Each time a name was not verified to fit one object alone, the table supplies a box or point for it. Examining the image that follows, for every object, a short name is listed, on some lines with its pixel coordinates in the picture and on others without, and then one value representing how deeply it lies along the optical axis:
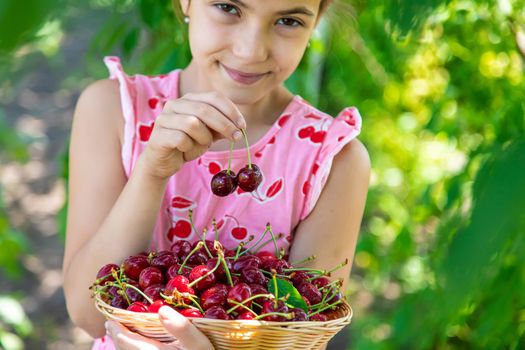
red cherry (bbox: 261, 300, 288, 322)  0.89
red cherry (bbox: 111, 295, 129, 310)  0.93
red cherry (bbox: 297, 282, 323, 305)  0.95
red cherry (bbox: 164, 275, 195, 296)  0.90
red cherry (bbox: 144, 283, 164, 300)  0.92
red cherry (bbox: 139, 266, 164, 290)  0.93
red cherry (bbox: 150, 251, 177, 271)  0.96
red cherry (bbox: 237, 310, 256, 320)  0.89
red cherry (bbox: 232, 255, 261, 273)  0.96
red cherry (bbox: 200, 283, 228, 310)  0.90
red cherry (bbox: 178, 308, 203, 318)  0.89
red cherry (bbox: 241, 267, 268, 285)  0.93
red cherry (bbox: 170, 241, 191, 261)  1.00
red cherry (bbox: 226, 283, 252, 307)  0.89
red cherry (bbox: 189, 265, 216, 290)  0.92
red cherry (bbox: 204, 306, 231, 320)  0.89
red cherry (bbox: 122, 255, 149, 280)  0.97
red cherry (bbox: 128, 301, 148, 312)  0.91
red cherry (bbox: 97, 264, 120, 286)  0.98
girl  1.05
